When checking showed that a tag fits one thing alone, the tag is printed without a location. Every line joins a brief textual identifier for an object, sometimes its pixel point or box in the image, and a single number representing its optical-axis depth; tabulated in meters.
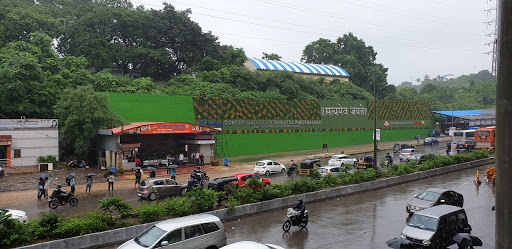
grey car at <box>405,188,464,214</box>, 16.10
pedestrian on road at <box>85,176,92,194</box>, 23.05
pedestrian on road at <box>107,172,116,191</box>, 23.69
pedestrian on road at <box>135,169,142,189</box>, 24.85
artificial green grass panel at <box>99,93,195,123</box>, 35.70
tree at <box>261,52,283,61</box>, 94.00
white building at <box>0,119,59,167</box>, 28.95
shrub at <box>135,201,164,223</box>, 14.45
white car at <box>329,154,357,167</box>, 33.53
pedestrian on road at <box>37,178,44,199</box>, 21.24
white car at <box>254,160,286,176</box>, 30.31
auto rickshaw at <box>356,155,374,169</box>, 31.26
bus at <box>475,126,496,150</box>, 42.25
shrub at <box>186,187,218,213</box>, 15.71
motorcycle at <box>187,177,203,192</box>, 21.28
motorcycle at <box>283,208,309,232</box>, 14.27
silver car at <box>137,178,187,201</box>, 20.64
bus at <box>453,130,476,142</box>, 62.66
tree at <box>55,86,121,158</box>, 30.69
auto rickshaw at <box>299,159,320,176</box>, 29.35
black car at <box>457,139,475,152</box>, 45.34
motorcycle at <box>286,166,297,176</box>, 29.31
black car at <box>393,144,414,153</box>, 48.19
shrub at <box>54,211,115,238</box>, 12.55
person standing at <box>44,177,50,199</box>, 21.70
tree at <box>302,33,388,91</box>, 94.38
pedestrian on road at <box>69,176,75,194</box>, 20.58
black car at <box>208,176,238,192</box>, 20.86
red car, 21.93
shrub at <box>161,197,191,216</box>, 15.39
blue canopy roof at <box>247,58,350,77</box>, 70.40
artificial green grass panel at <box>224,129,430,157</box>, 43.97
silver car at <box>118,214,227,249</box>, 10.18
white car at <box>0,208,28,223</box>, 14.95
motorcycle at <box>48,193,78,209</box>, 18.80
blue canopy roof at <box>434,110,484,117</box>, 72.72
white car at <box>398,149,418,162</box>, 38.97
